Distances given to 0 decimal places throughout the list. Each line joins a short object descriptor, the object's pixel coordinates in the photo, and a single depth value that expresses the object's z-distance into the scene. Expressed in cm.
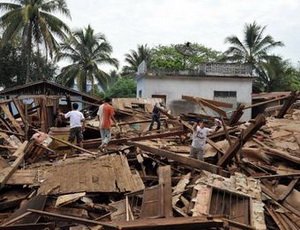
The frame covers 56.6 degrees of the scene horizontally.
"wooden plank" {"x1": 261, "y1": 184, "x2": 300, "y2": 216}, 483
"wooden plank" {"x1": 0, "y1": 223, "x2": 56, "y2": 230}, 408
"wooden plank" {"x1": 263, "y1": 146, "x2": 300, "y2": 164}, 578
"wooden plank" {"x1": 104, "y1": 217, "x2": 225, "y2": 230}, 382
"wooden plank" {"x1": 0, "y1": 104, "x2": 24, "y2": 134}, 853
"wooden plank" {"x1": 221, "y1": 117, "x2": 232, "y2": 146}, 634
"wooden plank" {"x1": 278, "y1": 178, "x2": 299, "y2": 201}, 503
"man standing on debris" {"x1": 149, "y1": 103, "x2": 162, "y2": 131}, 941
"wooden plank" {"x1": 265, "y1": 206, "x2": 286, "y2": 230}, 452
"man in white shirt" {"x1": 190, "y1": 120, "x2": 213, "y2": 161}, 574
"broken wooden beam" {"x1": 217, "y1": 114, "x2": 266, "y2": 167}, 513
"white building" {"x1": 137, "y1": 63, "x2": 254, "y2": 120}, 1698
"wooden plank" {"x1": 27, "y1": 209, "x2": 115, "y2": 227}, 391
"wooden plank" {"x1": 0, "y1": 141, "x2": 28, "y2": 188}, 525
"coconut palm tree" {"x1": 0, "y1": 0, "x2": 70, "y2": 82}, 1859
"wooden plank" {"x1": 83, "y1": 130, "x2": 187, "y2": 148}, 714
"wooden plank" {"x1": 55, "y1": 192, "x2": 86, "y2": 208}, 474
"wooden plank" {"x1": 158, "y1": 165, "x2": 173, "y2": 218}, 428
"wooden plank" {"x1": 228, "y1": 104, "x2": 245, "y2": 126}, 837
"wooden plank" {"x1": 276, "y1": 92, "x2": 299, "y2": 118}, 823
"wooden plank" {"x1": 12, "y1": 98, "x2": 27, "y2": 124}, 912
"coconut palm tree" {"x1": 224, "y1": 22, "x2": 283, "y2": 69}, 2240
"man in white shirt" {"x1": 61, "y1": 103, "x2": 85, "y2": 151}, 712
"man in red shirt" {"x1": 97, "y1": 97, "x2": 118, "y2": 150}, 682
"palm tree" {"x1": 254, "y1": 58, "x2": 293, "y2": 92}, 2207
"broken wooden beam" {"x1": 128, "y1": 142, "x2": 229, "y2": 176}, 533
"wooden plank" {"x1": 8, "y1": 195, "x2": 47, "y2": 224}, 430
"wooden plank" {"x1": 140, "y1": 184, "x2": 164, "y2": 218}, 429
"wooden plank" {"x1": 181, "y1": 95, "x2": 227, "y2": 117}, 878
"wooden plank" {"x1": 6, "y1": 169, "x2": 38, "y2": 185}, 533
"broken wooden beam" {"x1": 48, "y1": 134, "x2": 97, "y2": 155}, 671
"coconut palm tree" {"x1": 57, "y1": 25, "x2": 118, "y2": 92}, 2289
